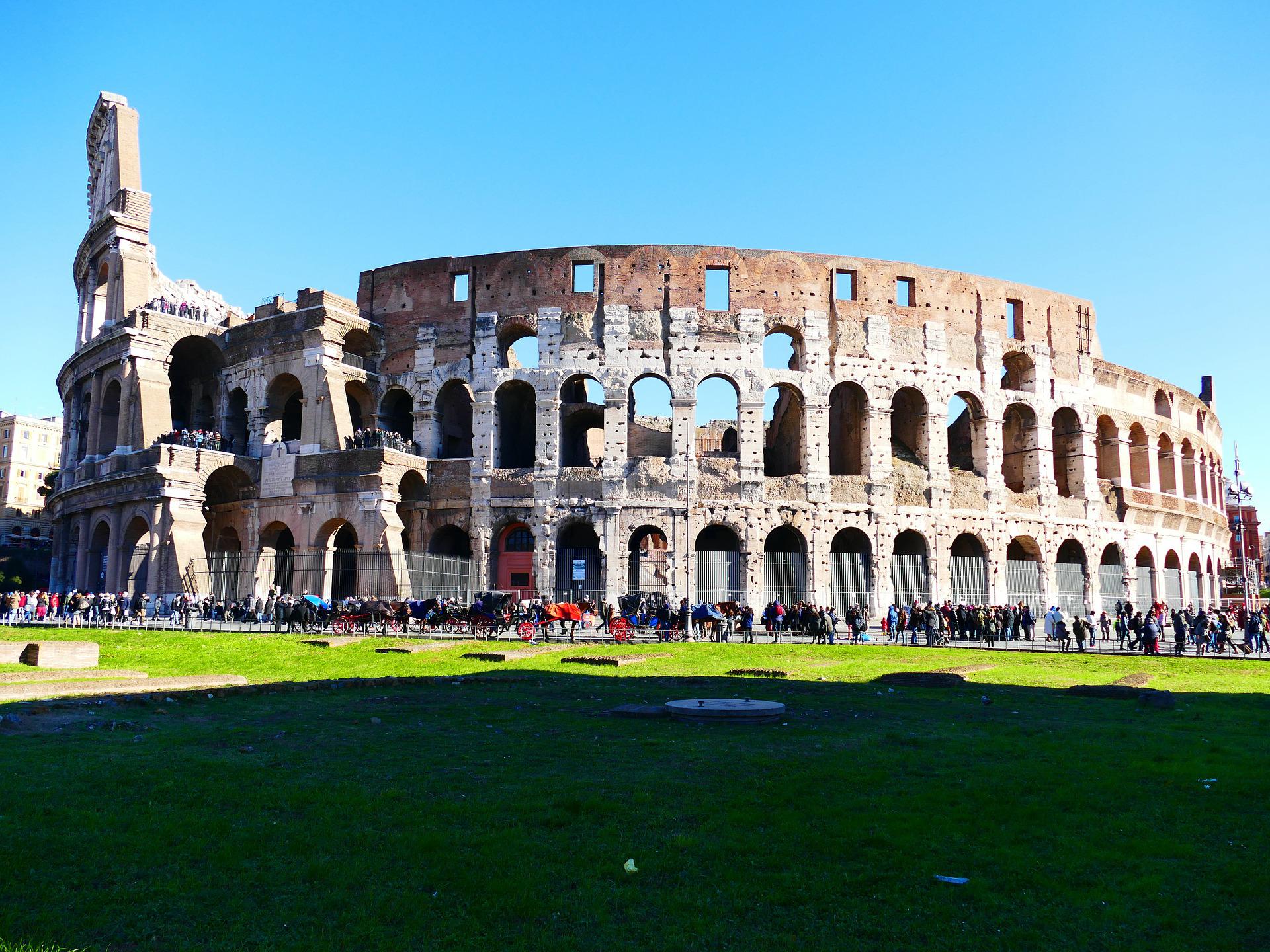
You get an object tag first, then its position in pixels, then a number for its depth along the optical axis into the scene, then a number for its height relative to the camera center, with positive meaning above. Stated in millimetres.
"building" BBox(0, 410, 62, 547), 81375 +11713
